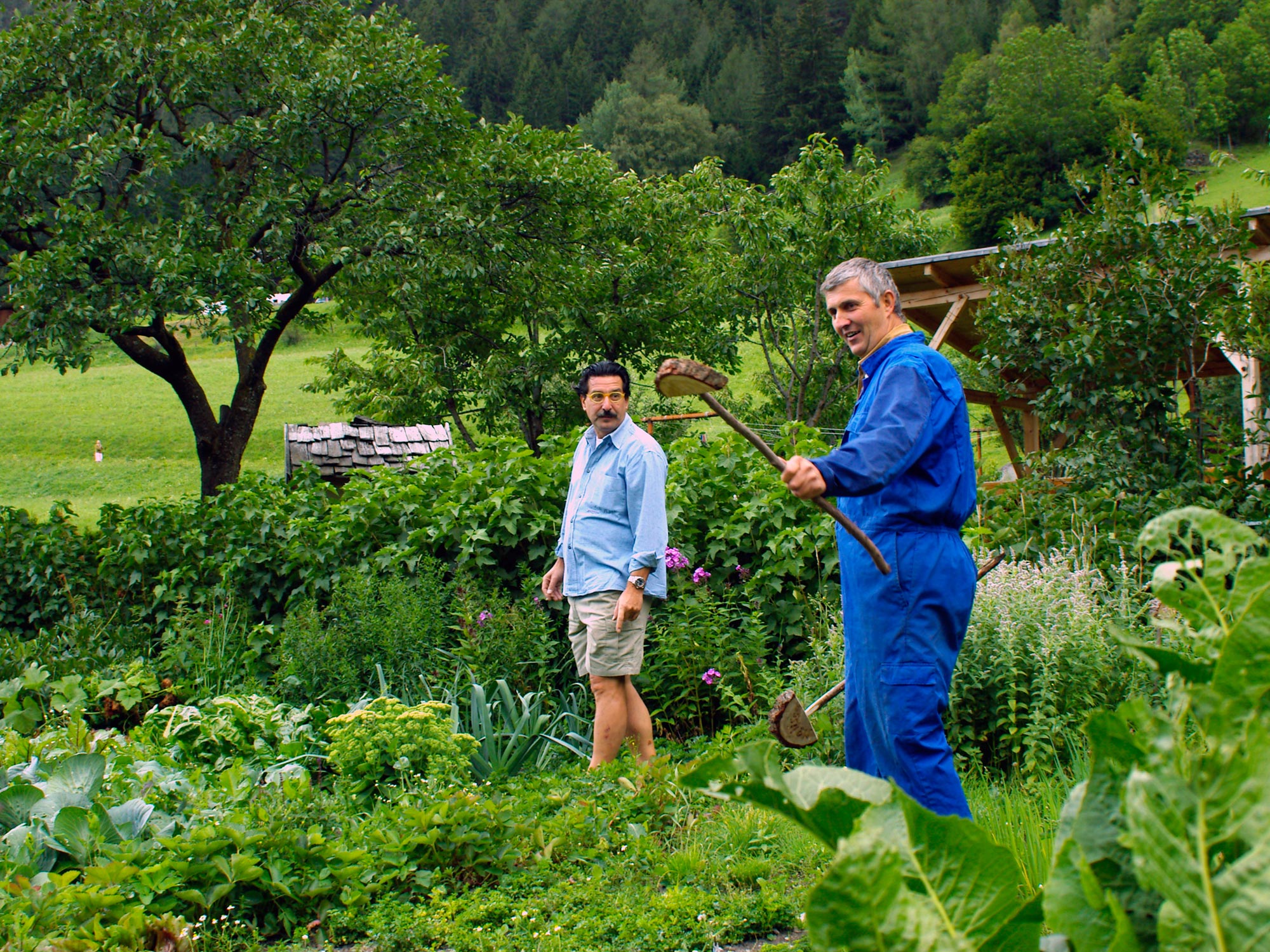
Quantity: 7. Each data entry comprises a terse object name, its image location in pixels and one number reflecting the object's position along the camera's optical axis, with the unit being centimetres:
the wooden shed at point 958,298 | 849
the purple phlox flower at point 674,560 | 507
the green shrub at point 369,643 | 522
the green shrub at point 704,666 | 486
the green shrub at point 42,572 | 727
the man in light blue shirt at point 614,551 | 432
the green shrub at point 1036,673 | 385
